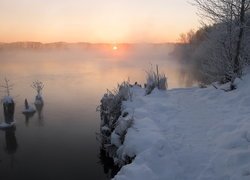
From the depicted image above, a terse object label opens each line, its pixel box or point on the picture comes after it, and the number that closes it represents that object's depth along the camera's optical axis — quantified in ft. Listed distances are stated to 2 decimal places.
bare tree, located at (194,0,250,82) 29.89
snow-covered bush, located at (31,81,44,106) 89.08
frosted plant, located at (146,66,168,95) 35.80
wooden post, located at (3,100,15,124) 68.48
